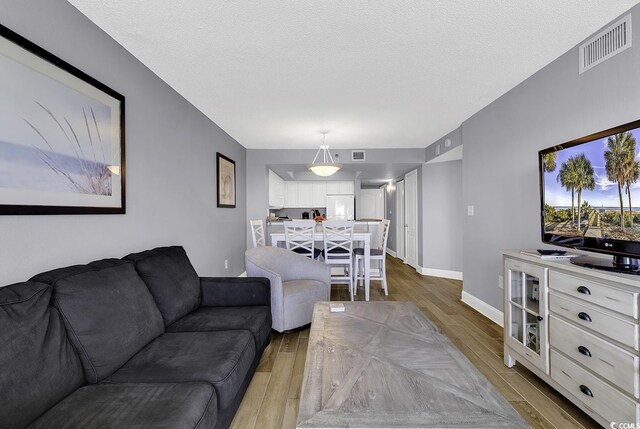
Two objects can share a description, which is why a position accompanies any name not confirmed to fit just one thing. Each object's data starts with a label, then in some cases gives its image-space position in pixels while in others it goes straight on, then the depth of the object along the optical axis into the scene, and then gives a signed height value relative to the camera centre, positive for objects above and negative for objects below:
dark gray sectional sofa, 1.07 -0.66
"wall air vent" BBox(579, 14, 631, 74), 1.87 +1.09
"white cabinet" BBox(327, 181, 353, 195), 8.09 +0.67
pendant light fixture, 4.82 +0.74
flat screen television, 1.57 +0.09
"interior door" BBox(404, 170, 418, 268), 6.21 -0.07
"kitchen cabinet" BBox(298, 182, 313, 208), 8.18 +0.58
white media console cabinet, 1.43 -0.68
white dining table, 4.14 -0.38
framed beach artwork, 1.41 +0.43
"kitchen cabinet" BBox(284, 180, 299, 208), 8.15 +0.53
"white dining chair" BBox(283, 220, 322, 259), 4.23 -0.32
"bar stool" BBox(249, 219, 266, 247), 4.92 -0.31
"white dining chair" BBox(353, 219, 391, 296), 4.40 -0.61
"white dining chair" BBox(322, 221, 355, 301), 4.14 -0.43
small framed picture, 4.26 +0.50
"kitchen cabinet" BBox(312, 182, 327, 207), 8.12 +0.52
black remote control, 2.06 -0.28
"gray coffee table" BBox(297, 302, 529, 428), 1.01 -0.69
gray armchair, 2.86 -0.73
